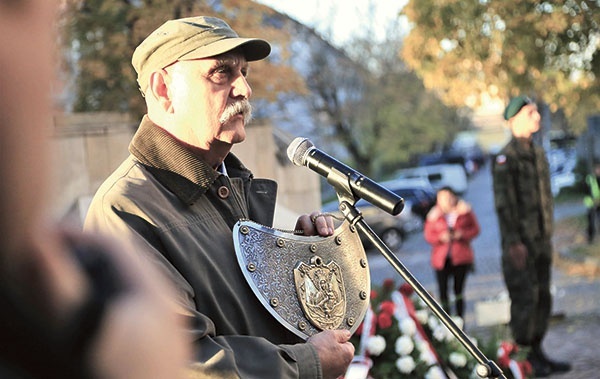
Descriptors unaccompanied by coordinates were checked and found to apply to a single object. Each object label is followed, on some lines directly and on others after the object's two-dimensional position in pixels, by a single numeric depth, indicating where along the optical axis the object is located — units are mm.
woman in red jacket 9523
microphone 2164
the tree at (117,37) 8719
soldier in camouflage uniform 6762
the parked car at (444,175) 36219
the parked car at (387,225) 22141
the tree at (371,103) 34750
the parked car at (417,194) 26844
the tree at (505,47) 11945
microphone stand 2172
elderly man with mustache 2002
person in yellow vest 17359
